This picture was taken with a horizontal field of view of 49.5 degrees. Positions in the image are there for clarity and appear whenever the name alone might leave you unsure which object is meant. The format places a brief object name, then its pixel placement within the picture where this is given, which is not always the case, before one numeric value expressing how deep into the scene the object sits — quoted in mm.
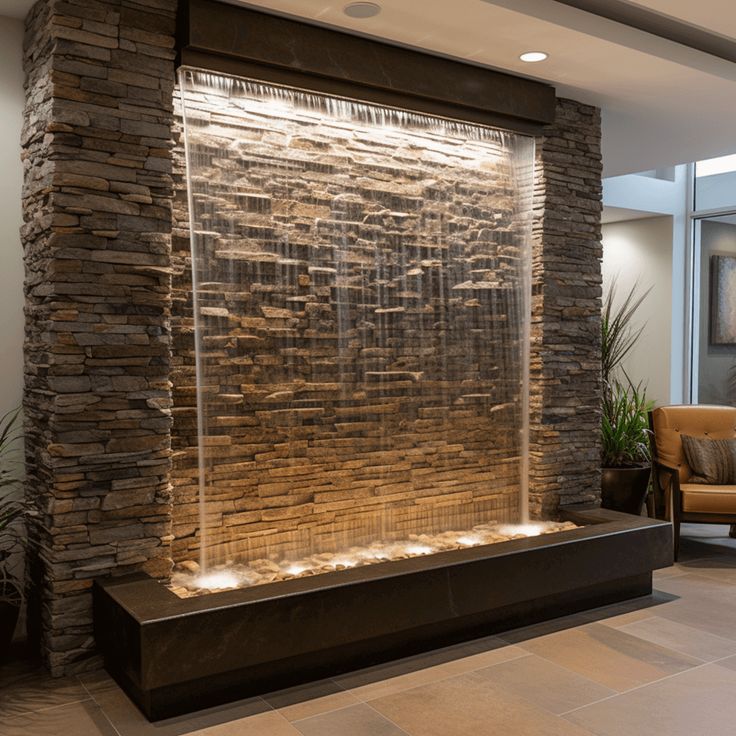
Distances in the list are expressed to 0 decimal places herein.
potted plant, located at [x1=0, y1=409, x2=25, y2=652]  3313
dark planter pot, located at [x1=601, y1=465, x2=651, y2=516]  5270
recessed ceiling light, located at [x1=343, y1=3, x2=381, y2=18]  3301
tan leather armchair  4750
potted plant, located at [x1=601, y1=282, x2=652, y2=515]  5281
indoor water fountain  3057
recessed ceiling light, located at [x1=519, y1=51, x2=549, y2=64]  3840
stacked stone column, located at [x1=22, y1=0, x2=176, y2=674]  3033
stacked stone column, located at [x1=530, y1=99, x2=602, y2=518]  4535
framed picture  7891
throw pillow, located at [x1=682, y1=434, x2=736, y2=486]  5000
